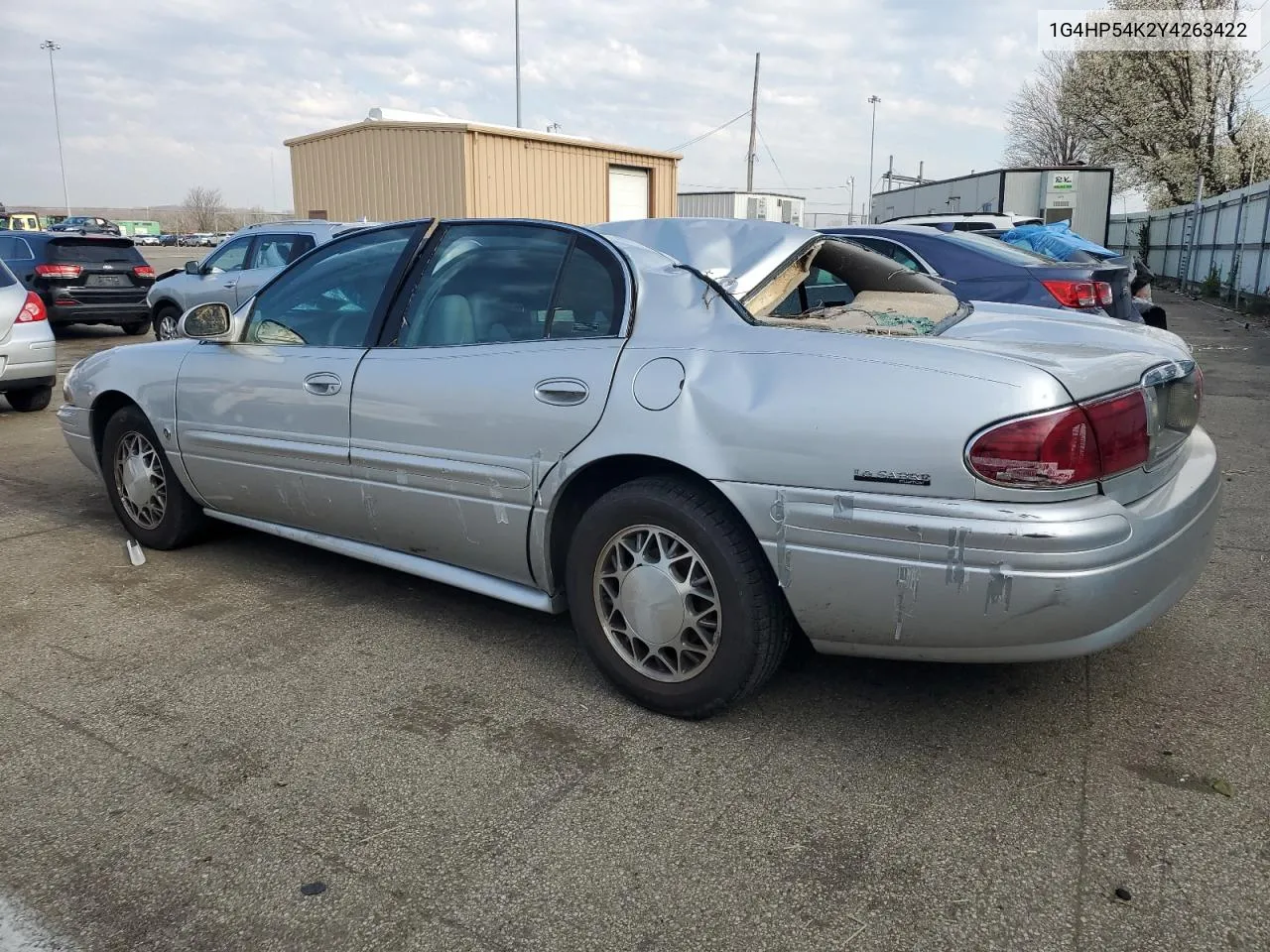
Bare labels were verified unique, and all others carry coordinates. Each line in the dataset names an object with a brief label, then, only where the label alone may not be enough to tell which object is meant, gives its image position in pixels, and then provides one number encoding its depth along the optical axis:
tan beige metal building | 18.05
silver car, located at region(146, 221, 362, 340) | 11.05
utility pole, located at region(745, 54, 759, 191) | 46.28
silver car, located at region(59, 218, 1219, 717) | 2.43
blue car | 6.66
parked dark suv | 13.62
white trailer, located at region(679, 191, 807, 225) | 34.31
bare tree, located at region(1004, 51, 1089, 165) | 49.95
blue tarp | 9.88
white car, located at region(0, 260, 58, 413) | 8.10
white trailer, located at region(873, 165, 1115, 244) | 23.86
